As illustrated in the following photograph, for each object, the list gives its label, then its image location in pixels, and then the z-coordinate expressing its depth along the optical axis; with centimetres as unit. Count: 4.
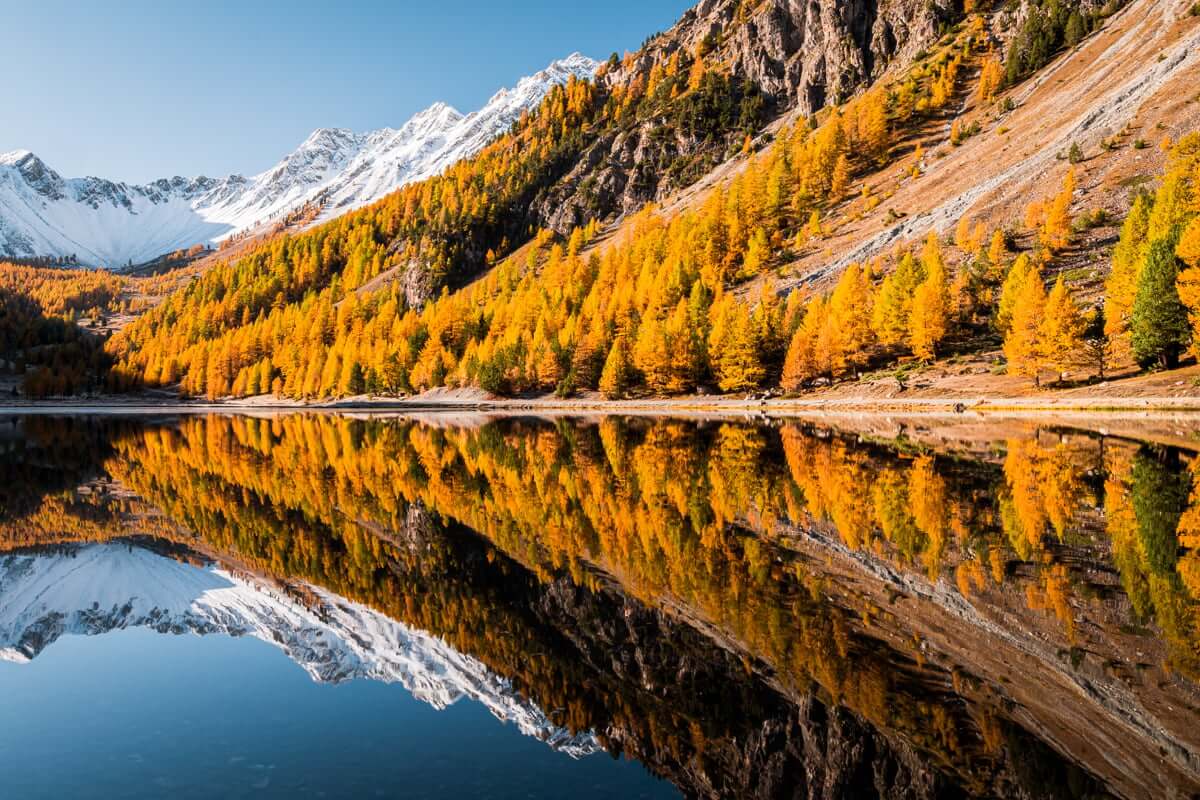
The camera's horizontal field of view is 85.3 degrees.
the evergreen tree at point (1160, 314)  5184
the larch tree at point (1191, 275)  4906
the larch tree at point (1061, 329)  5844
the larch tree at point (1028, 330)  6094
